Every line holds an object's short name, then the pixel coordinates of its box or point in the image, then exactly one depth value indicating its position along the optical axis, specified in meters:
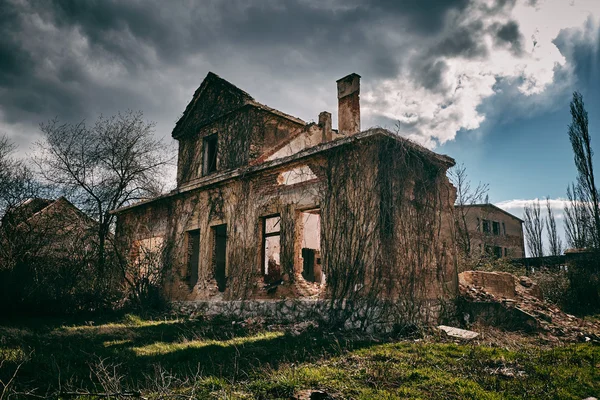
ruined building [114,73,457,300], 9.63
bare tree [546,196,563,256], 31.72
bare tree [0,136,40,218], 12.83
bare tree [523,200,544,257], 32.84
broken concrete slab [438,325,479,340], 7.41
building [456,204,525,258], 32.97
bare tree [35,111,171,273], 16.34
